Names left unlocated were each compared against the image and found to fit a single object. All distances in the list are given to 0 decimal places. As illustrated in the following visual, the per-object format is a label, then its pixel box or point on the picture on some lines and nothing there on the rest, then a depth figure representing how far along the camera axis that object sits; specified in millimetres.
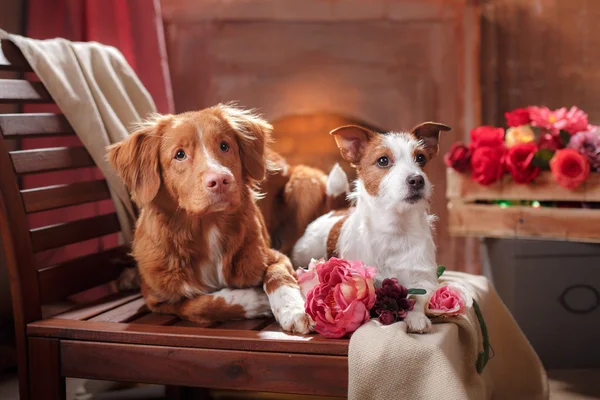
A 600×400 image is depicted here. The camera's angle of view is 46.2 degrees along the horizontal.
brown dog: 1392
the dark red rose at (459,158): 2352
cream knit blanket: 1697
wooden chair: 1275
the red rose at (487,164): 2301
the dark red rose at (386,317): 1236
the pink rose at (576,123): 2330
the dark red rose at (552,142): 2303
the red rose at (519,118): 2428
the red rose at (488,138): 2311
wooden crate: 2248
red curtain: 2266
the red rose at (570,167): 2164
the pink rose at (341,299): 1247
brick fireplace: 2744
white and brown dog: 1311
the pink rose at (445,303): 1289
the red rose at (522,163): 2268
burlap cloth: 1164
